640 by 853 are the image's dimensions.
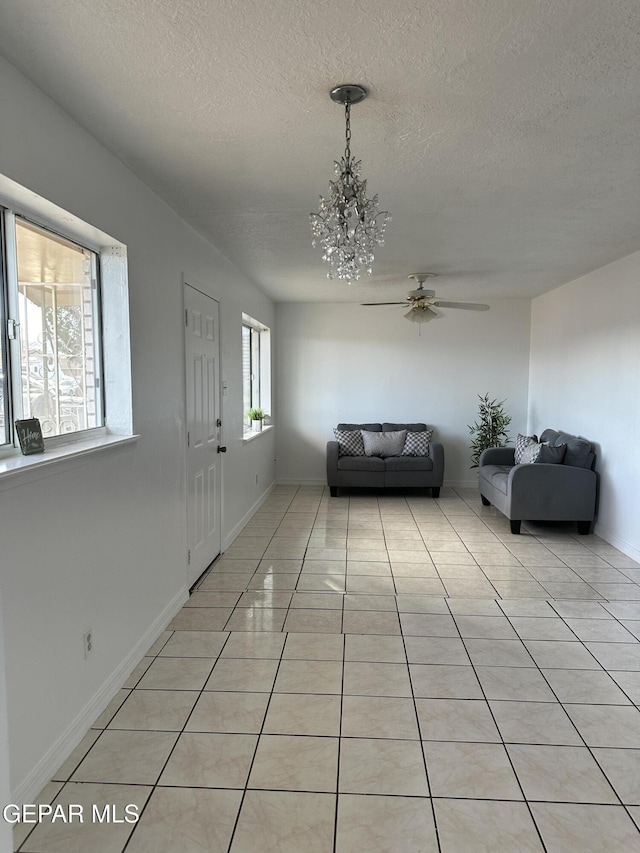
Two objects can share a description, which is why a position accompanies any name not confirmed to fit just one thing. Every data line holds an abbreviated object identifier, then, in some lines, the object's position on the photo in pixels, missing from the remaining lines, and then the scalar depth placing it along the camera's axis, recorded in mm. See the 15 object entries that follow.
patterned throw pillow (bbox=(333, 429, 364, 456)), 6738
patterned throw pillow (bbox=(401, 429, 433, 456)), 6758
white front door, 3605
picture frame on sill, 1894
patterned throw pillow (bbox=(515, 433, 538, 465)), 5651
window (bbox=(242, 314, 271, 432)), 6191
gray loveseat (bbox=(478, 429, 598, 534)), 4891
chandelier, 2000
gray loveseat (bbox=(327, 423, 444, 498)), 6551
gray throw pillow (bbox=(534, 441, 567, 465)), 5047
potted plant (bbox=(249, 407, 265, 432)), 6039
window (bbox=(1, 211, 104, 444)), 1892
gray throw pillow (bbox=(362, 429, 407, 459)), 6770
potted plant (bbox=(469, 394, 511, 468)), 6945
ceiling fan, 5293
